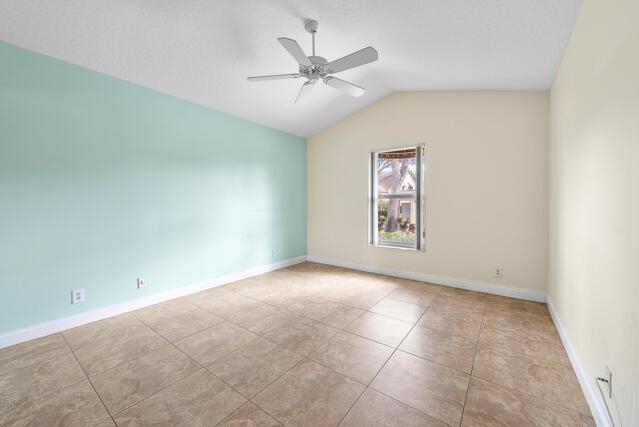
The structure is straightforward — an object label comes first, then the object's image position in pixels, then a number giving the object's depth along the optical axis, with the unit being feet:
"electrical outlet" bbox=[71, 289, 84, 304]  8.01
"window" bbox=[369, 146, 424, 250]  12.65
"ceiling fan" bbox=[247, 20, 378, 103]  6.42
